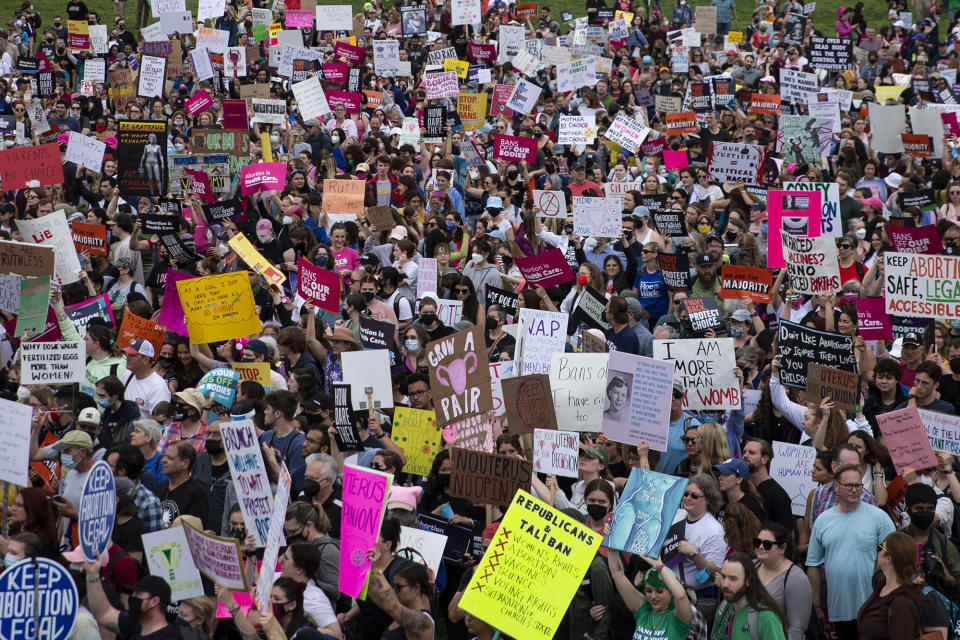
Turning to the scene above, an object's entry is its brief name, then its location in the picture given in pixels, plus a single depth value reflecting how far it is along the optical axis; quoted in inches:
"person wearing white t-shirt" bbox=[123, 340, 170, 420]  842.2
